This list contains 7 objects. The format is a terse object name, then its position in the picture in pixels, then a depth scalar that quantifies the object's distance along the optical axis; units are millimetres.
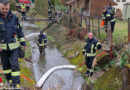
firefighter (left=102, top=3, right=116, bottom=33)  7126
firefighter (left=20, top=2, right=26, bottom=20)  12758
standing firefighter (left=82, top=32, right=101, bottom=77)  5773
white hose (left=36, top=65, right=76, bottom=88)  5561
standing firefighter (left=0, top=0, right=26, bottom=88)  3227
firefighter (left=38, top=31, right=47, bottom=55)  9531
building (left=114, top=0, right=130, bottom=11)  25169
